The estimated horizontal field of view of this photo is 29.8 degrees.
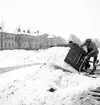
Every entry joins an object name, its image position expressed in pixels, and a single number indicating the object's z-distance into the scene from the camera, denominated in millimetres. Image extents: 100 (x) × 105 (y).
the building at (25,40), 72319
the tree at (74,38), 111500
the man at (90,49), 9727
